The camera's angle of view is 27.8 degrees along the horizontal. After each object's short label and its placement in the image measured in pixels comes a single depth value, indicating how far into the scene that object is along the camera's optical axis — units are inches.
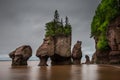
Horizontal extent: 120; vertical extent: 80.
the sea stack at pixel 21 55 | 2901.1
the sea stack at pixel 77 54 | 3307.1
